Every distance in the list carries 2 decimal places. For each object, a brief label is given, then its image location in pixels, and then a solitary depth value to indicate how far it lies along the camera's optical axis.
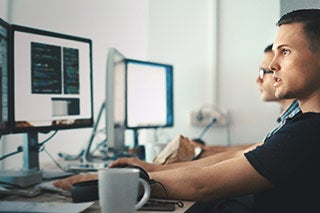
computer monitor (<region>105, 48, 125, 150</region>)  1.82
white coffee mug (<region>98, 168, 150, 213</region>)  0.88
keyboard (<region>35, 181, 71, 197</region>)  1.15
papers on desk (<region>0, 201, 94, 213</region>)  0.93
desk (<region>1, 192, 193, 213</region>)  1.04
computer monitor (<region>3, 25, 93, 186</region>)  1.36
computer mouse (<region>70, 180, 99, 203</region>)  1.02
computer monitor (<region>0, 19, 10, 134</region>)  1.26
